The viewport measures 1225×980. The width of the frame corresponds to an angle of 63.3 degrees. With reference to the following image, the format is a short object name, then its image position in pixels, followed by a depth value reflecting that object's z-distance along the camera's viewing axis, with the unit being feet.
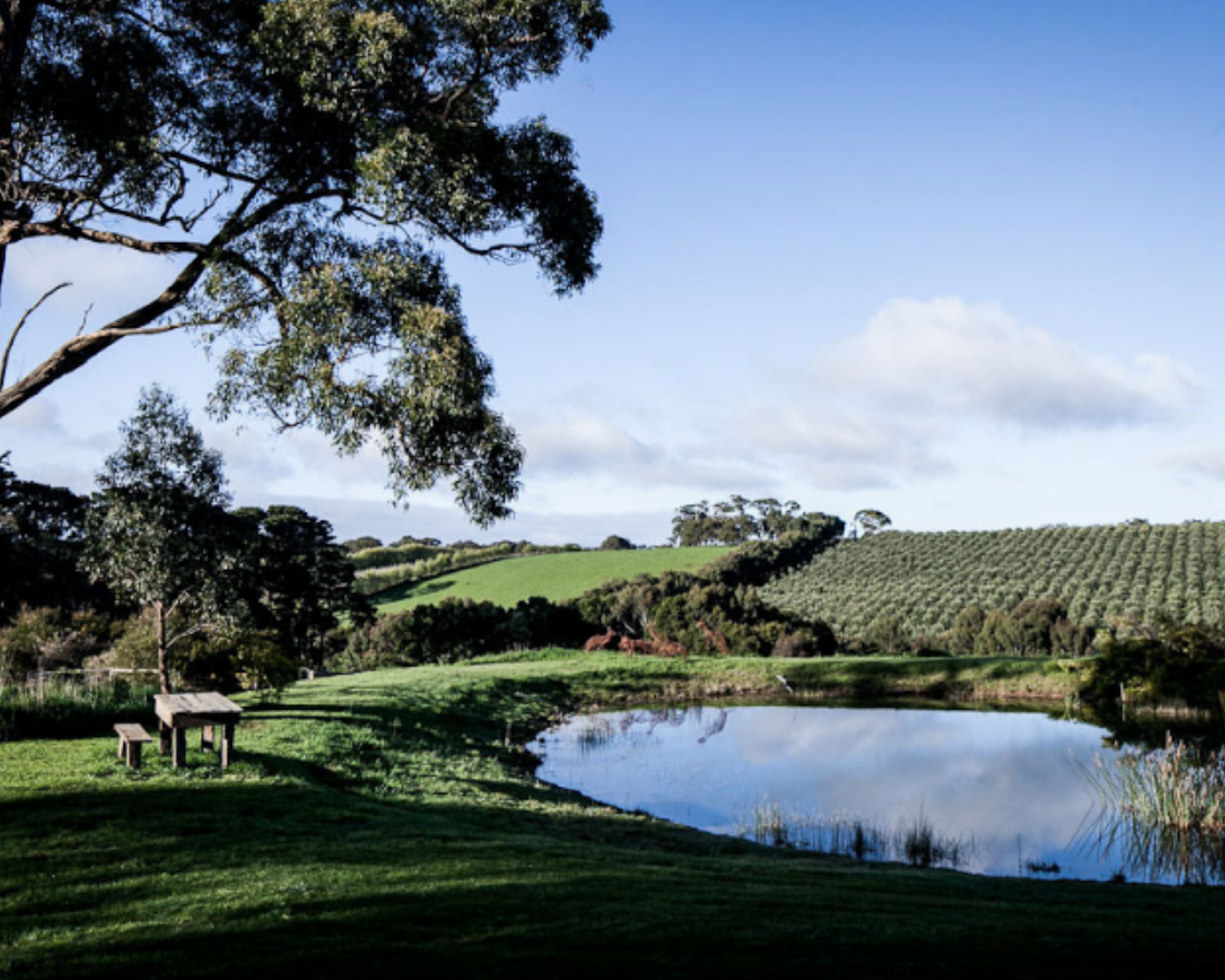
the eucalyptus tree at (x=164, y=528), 65.00
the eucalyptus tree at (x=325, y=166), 40.19
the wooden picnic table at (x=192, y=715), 44.57
